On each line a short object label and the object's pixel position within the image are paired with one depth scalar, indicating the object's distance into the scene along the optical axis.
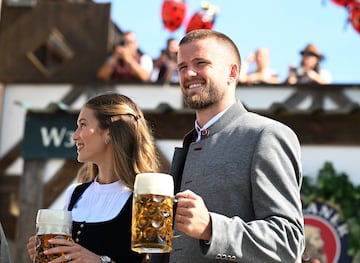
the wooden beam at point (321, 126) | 13.92
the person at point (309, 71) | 14.48
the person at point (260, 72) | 14.68
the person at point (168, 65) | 15.03
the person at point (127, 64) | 15.13
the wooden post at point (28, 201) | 14.08
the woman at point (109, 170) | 5.57
